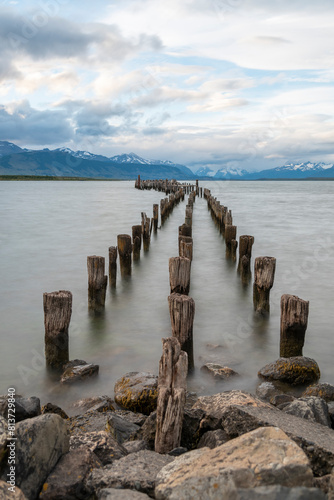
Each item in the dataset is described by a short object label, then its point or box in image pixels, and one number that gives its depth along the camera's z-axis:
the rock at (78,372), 6.59
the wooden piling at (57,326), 6.66
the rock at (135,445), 4.30
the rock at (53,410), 5.29
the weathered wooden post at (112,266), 11.80
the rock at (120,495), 3.14
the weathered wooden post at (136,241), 15.85
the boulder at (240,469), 2.87
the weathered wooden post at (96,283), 9.27
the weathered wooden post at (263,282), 8.79
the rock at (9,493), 3.07
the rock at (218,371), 6.71
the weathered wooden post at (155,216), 23.71
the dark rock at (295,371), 6.41
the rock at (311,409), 4.74
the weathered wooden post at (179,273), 8.25
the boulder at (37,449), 3.48
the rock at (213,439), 4.13
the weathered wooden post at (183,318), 6.48
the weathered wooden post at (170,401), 4.30
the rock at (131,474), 3.33
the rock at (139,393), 5.58
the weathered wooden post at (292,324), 6.87
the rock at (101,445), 4.06
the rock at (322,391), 5.60
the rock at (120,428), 4.59
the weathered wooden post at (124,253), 13.10
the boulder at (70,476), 3.49
